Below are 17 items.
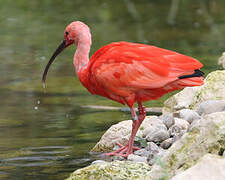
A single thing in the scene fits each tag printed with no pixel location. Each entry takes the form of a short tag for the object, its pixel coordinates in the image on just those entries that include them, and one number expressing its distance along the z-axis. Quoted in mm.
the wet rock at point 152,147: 14780
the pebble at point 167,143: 15228
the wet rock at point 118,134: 16116
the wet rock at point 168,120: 16187
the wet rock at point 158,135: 15516
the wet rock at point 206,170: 10336
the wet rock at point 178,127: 15625
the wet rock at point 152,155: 13621
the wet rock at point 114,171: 12727
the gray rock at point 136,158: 14317
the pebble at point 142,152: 14897
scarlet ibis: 14609
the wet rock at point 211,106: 15195
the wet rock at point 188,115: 16359
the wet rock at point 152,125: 15773
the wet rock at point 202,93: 17686
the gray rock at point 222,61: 22859
